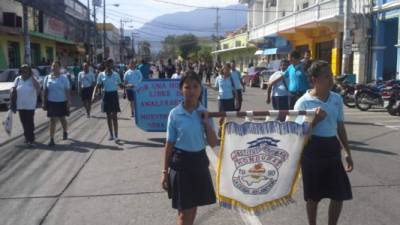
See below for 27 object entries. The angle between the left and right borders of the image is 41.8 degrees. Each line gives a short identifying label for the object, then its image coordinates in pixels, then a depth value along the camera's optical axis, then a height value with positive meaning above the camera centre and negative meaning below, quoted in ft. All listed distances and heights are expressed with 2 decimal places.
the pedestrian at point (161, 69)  81.97 -1.93
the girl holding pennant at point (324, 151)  15.02 -2.69
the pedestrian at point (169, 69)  76.89 -1.71
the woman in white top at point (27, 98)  34.63 -2.71
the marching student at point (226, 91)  37.14 -2.36
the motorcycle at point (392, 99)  53.42 -4.27
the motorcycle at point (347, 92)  62.95 -4.12
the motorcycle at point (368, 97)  59.41 -4.38
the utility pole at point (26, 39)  80.29 +2.79
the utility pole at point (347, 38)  74.84 +2.80
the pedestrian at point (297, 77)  33.68 -1.24
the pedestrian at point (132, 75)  46.59 -1.59
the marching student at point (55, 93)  35.45 -2.44
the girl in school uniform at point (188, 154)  13.88 -2.57
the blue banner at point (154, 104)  36.76 -3.26
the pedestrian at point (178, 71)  50.84 -1.39
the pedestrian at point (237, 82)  39.08 -1.90
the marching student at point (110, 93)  36.70 -2.53
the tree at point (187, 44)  361.61 +10.03
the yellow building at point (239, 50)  185.21 +2.98
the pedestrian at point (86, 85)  52.90 -2.84
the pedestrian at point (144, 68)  56.34 -1.16
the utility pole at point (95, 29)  186.57 +10.08
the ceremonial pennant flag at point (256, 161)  15.19 -3.01
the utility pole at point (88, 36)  184.75 +7.47
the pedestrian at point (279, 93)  35.29 -2.38
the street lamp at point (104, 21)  216.86 +15.10
